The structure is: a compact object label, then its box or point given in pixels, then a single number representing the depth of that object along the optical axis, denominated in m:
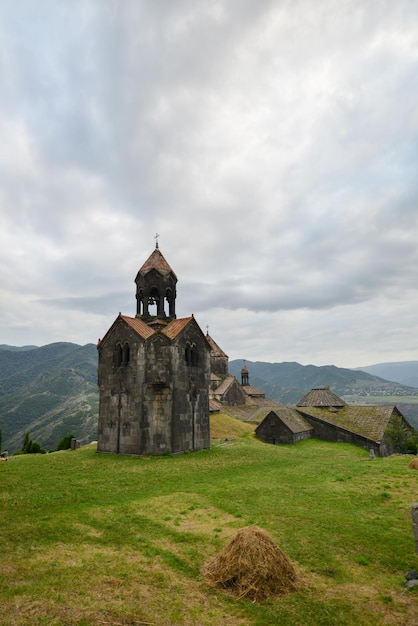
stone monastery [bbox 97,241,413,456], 25.05
